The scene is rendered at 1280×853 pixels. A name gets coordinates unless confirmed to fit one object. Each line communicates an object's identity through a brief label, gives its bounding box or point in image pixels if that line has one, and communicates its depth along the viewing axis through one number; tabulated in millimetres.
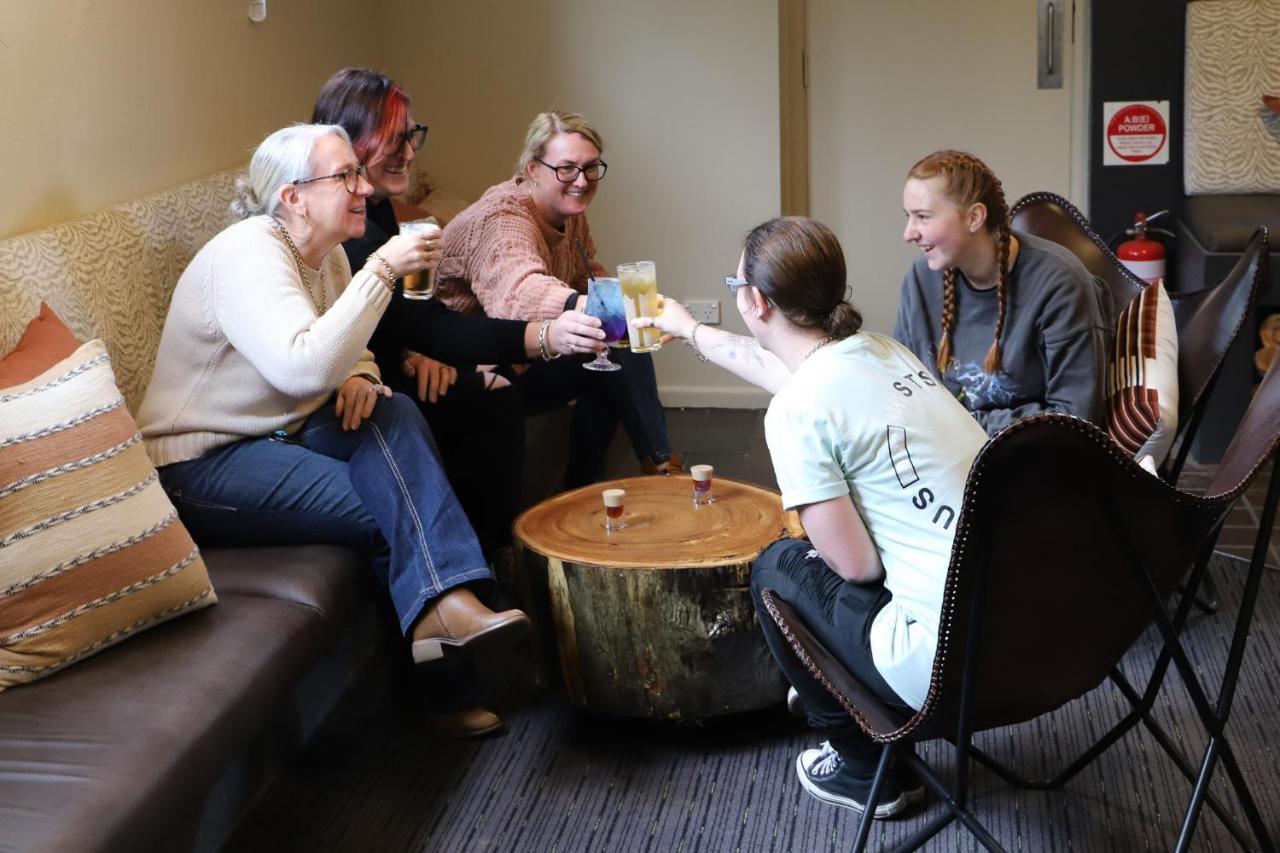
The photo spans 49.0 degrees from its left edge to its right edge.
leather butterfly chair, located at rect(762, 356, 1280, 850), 1595
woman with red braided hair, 2637
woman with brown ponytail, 1893
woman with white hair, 2502
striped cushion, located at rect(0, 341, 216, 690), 1996
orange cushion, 2271
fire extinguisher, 4207
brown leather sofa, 1730
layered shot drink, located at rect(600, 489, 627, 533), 2625
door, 4703
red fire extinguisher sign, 4473
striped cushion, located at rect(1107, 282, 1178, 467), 2703
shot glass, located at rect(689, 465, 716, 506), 2742
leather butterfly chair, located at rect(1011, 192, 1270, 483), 2682
